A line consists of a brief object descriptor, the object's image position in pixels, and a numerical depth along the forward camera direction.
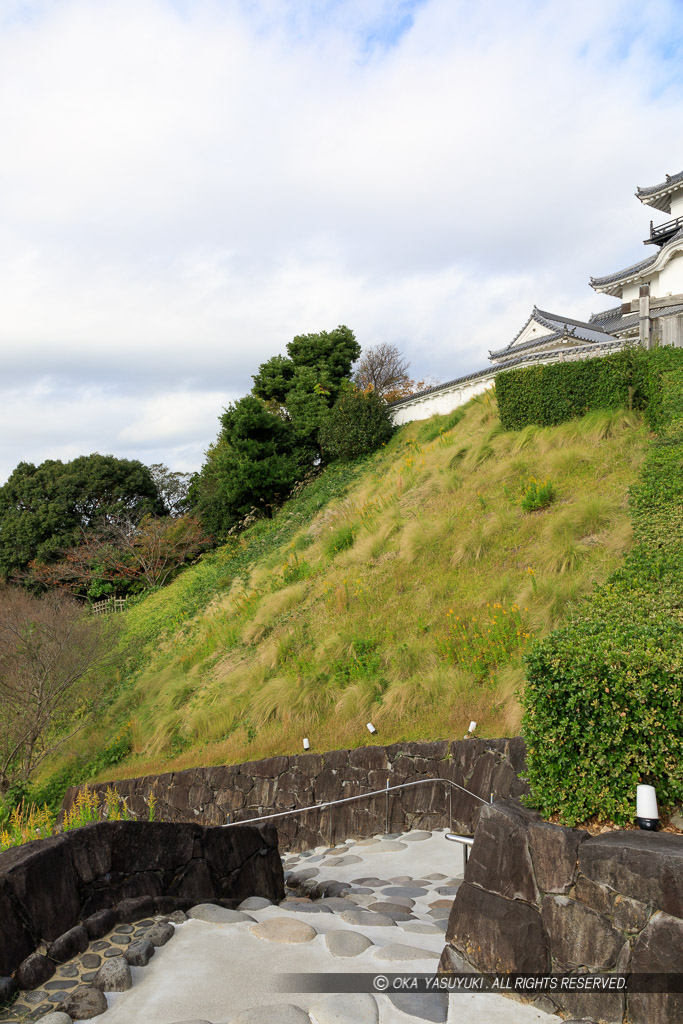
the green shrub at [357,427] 22.42
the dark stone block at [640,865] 3.08
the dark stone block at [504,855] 3.56
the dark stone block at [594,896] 3.26
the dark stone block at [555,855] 3.43
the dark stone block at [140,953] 3.68
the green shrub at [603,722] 3.69
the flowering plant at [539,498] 12.32
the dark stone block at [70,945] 3.70
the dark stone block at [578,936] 3.24
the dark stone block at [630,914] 3.16
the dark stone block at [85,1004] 3.26
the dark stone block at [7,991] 3.35
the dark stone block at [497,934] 3.46
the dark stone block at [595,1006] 3.17
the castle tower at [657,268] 25.69
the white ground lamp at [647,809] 3.52
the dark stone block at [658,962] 3.03
